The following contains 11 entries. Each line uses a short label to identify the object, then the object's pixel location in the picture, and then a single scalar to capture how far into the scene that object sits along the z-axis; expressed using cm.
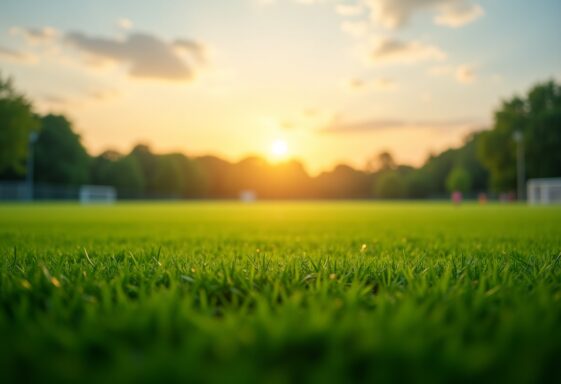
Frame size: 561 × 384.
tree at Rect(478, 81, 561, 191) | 4531
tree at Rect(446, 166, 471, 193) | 6438
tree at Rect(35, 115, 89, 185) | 5088
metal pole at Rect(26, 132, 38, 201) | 4125
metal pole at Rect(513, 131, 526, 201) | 4003
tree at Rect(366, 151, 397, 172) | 8812
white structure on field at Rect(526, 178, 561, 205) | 3434
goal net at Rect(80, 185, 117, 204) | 4425
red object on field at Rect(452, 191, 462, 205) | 2998
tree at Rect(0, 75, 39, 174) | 2483
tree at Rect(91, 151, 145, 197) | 6094
